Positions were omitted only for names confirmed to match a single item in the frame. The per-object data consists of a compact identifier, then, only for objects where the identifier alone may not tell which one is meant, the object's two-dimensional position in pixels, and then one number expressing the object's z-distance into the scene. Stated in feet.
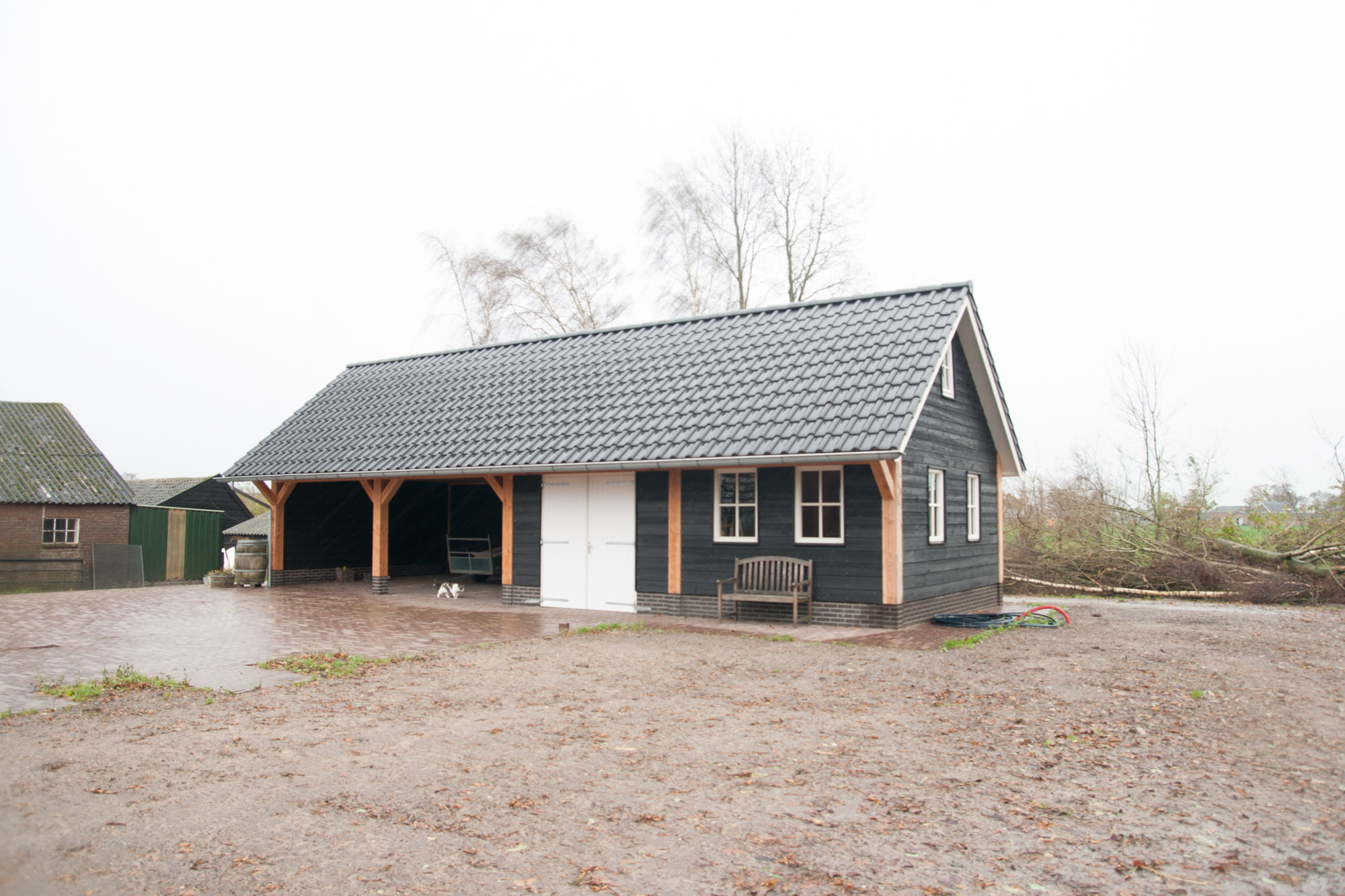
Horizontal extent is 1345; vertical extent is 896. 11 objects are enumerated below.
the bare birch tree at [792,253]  98.73
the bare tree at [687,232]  103.76
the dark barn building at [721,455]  44.60
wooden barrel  70.08
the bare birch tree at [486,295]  111.14
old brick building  92.32
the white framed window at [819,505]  45.27
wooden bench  44.93
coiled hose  46.03
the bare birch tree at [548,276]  109.91
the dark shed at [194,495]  134.10
